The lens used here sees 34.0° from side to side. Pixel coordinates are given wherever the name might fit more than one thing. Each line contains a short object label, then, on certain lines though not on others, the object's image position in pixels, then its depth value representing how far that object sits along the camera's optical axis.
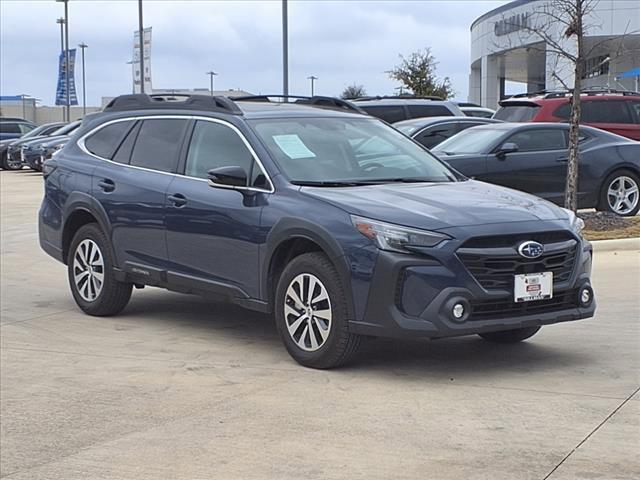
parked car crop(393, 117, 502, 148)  16.97
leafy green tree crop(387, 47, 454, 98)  39.03
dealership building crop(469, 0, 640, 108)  40.94
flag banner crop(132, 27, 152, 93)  38.72
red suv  18.69
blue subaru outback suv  6.30
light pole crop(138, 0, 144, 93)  36.84
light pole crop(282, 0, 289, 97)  25.36
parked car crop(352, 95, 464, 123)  20.64
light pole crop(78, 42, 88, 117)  81.38
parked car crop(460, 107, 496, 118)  24.33
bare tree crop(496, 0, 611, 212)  13.05
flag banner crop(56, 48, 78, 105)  53.94
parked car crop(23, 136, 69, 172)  29.23
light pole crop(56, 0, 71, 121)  52.71
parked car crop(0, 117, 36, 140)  43.69
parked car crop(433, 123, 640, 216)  13.77
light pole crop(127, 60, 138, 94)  40.02
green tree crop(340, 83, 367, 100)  61.23
